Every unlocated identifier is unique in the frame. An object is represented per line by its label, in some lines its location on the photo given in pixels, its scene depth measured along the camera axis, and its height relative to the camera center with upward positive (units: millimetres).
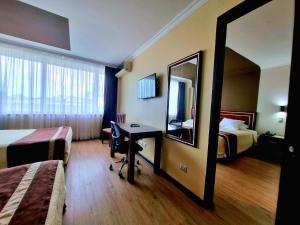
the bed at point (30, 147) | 1939 -694
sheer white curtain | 3475 +288
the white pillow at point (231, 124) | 4035 -380
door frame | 1481 +224
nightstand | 3449 -880
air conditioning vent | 3965 +1111
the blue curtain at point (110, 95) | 4762 +339
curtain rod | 3318 +1382
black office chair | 2496 -702
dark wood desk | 2248 -530
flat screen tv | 2785 +430
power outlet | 2043 -879
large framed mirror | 1878 +152
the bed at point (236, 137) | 3082 -630
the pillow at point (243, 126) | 4099 -431
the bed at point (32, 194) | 760 -628
